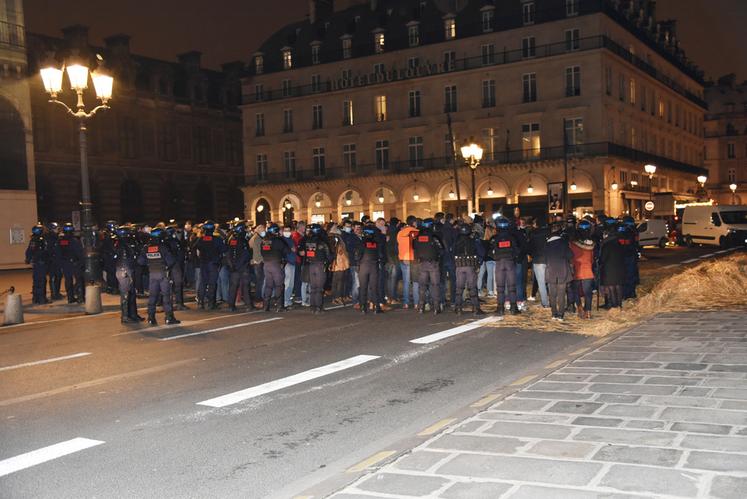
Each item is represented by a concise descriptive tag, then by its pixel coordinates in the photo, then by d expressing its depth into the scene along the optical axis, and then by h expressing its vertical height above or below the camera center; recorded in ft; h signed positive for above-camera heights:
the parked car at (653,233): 121.80 -1.70
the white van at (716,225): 118.41 -0.87
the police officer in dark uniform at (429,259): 47.98 -1.81
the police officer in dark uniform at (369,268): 49.52 -2.38
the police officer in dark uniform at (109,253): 68.90 -0.96
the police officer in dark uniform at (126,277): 46.42 -2.19
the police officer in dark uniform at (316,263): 50.24 -1.88
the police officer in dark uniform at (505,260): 45.93 -1.99
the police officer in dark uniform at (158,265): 44.57 -1.43
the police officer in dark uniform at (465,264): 47.44 -2.20
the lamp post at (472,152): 89.81 +9.34
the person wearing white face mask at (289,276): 55.62 -3.01
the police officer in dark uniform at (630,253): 48.39 -2.07
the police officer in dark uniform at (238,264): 53.36 -1.85
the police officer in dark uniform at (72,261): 63.41 -1.43
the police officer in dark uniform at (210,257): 53.98 -1.29
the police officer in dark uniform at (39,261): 63.67 -1.32
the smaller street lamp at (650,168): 141.74 +10.42
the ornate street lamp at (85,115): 55.62 +9.77
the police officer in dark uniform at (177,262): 48.36 -1.55
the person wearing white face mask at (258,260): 56.44 -1.73
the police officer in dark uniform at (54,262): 64.75 -1.51
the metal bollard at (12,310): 51.11 -4.43
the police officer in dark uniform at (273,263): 50.65 -1.78
